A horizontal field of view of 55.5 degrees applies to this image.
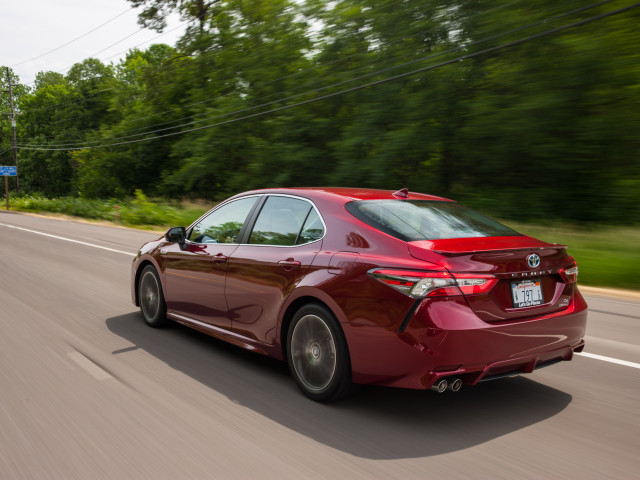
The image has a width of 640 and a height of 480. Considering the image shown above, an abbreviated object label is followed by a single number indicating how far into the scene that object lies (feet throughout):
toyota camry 11.85
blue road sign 184.00
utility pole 183.00
